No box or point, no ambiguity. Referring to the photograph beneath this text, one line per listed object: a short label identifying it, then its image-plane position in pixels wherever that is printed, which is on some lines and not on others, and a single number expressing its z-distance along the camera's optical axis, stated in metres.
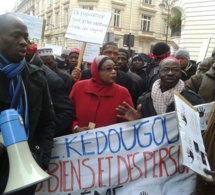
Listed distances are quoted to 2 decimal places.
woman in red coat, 2.92
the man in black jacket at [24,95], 1.87
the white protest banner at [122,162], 2.67
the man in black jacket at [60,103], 2.68
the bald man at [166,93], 2.90
